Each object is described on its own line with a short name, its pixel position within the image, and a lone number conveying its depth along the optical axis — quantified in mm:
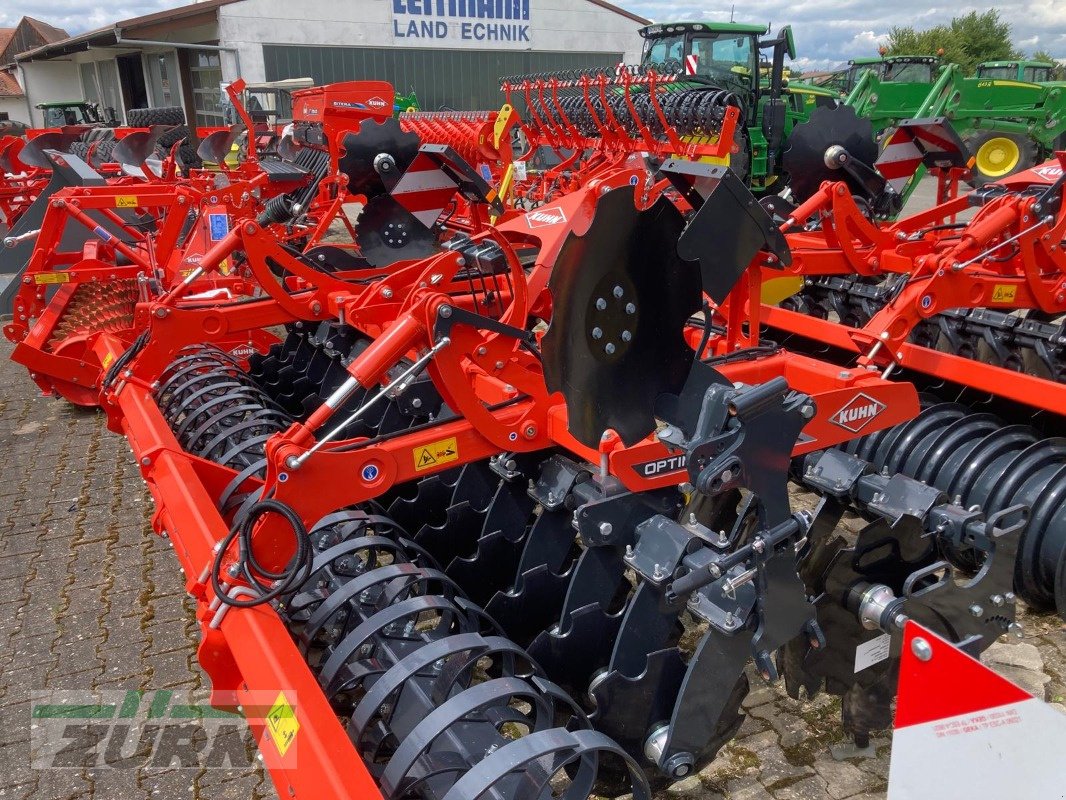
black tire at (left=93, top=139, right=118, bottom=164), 11755
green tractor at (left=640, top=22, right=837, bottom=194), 10539
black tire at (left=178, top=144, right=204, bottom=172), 11672
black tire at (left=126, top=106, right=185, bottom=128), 19203
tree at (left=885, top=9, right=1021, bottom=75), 44938
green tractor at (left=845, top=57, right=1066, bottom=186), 13320
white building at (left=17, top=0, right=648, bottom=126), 22938
